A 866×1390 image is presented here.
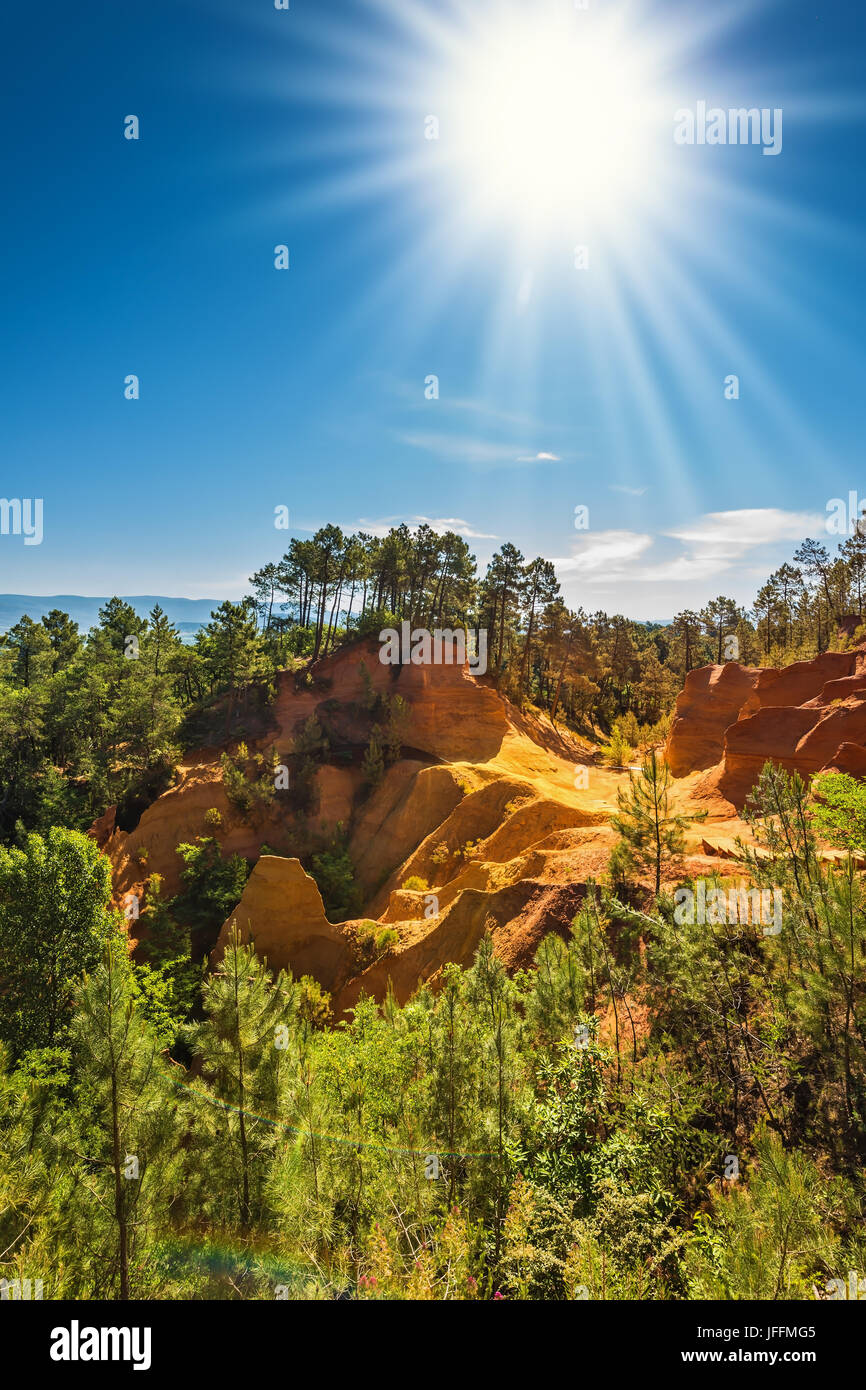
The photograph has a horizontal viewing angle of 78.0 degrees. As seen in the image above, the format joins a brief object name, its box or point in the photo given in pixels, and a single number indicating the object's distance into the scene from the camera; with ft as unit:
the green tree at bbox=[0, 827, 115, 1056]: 54.08
